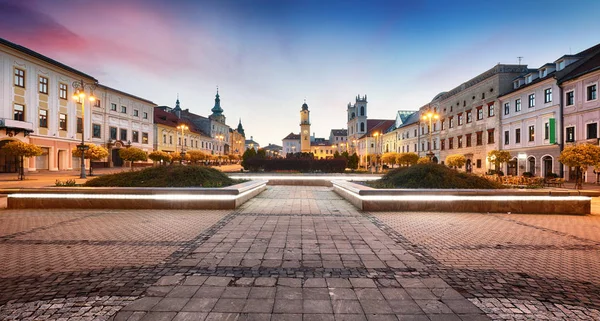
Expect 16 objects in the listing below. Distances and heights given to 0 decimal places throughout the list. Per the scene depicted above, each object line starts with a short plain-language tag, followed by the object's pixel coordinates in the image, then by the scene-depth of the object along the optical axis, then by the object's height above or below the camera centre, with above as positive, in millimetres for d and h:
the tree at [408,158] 35375 +429
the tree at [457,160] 28531 +106
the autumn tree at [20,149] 20250 +1069
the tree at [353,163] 38656 -185
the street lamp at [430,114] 25938 +4443
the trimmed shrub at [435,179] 11367 -774
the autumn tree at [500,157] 28219 +400
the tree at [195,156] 43469 +1069
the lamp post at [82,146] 20328 +1283
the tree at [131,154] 27562 +894
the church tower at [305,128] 79062 +10010
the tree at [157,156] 33875 +840
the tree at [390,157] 39209 +628
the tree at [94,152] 23406 +919
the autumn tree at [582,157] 16203 +214
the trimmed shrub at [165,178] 11320 -665
